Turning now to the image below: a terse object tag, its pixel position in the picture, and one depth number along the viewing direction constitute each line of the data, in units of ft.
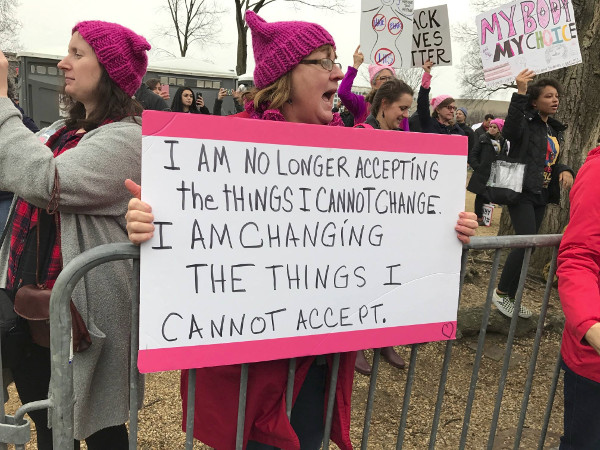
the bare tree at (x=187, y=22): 87.04
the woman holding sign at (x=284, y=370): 5.18
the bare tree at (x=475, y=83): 113.20
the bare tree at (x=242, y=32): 63.62
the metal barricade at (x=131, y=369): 4.39
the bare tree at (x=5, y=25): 84.58
